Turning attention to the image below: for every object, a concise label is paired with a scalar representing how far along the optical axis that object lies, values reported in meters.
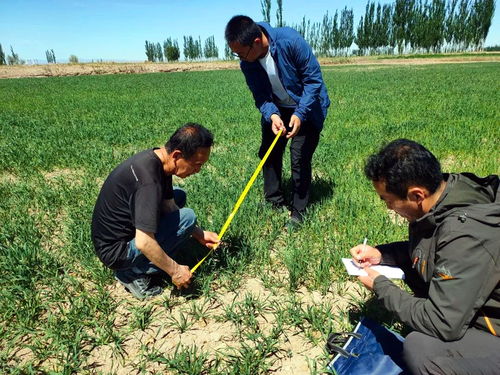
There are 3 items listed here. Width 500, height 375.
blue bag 1.86
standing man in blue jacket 3.11
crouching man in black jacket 1.45
